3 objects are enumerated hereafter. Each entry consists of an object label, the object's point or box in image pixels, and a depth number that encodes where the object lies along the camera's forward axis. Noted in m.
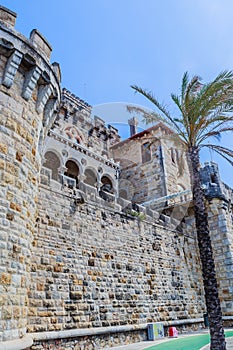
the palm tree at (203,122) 7.66
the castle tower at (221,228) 14.81
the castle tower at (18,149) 5.81
